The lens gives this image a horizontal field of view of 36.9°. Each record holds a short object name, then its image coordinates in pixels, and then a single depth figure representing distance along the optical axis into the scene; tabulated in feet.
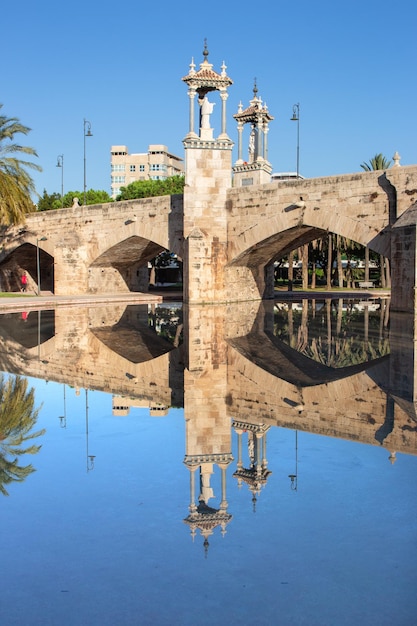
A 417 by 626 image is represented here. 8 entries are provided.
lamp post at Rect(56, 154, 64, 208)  166.33
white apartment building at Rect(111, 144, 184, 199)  317.63
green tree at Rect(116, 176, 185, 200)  163.84
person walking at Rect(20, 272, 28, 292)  120.45
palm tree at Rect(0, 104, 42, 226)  87.45
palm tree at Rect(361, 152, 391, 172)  142.72
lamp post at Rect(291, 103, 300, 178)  107.45
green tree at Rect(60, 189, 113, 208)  173.78
